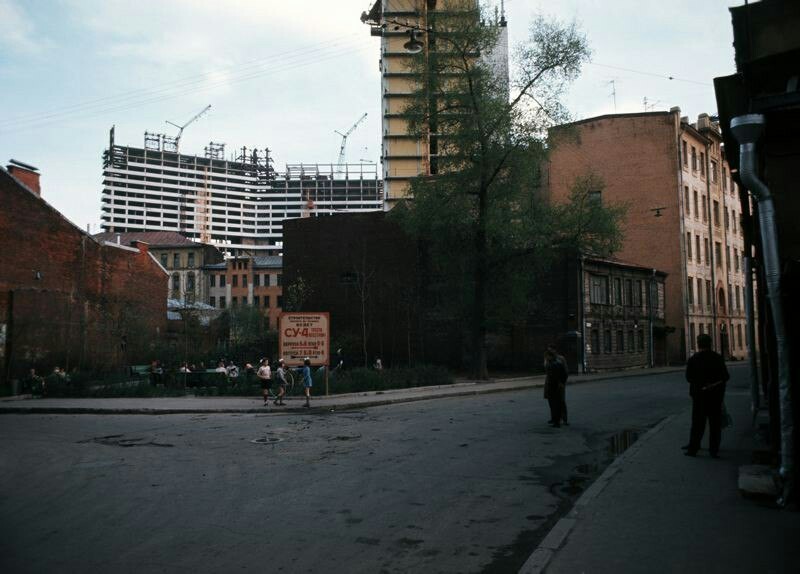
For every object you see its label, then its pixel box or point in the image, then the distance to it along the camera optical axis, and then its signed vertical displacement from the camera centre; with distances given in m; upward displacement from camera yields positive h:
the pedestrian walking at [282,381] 19.53 -0.96
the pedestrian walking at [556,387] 13.53 -0.85
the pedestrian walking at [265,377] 19.65 -0.78
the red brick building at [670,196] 49.94 +11.80
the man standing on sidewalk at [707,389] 9.31 -0.65
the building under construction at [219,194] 158.25 +40.44
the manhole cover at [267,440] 12.26 -1.68
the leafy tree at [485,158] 28.53 +8.43
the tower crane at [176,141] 174.14 +57.13
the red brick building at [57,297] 32.12 +3.12
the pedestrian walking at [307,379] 19.09 -0.84
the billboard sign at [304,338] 21.80 +0.42
